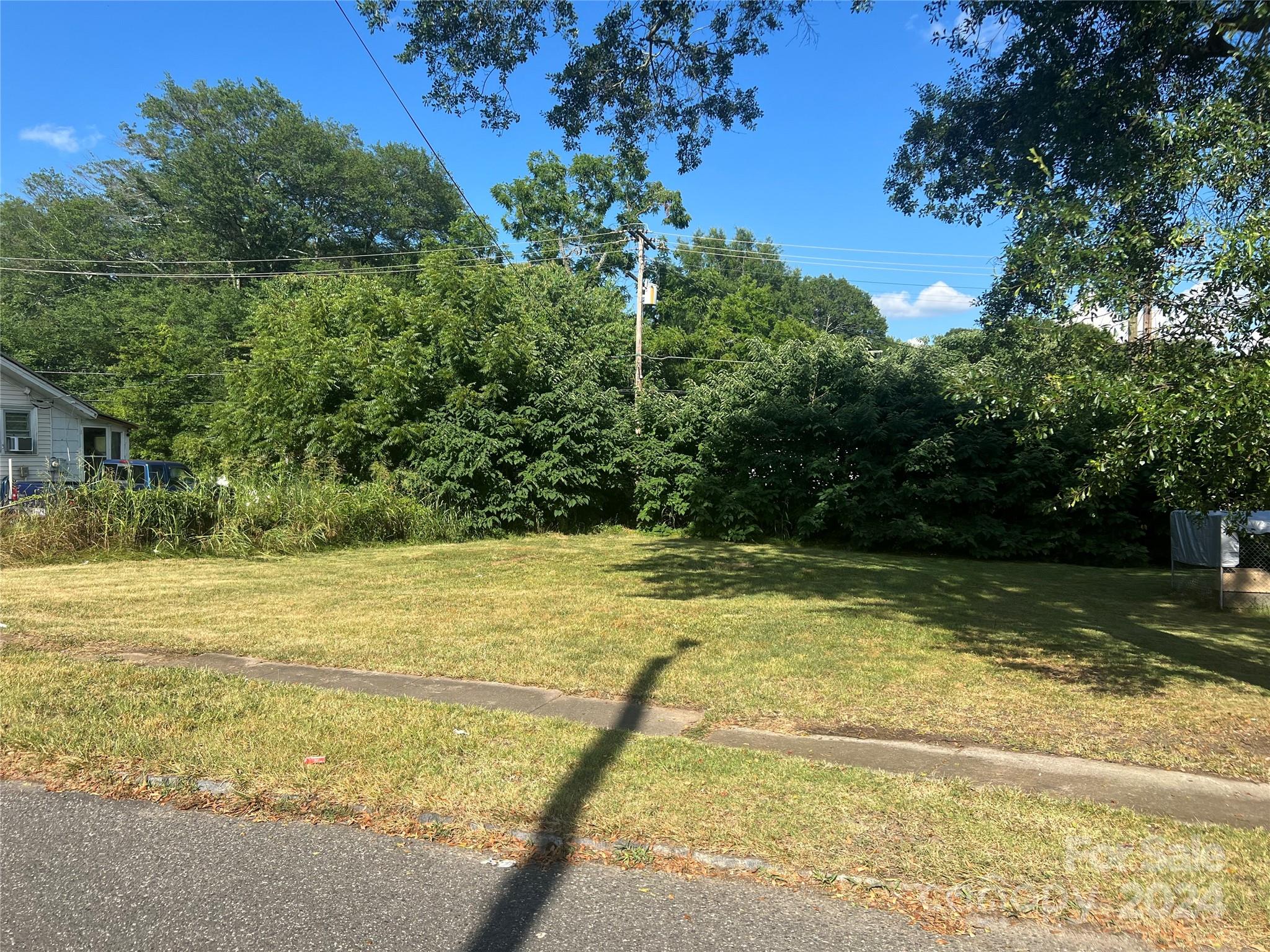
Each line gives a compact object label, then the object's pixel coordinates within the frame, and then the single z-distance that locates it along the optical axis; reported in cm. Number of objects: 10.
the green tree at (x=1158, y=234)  489
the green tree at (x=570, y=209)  4281
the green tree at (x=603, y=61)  938
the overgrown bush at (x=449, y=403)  1786
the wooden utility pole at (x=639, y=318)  2655
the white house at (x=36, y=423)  2719
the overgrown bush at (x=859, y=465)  1689
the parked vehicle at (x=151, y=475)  1407
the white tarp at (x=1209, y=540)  1044
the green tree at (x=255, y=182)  4559
